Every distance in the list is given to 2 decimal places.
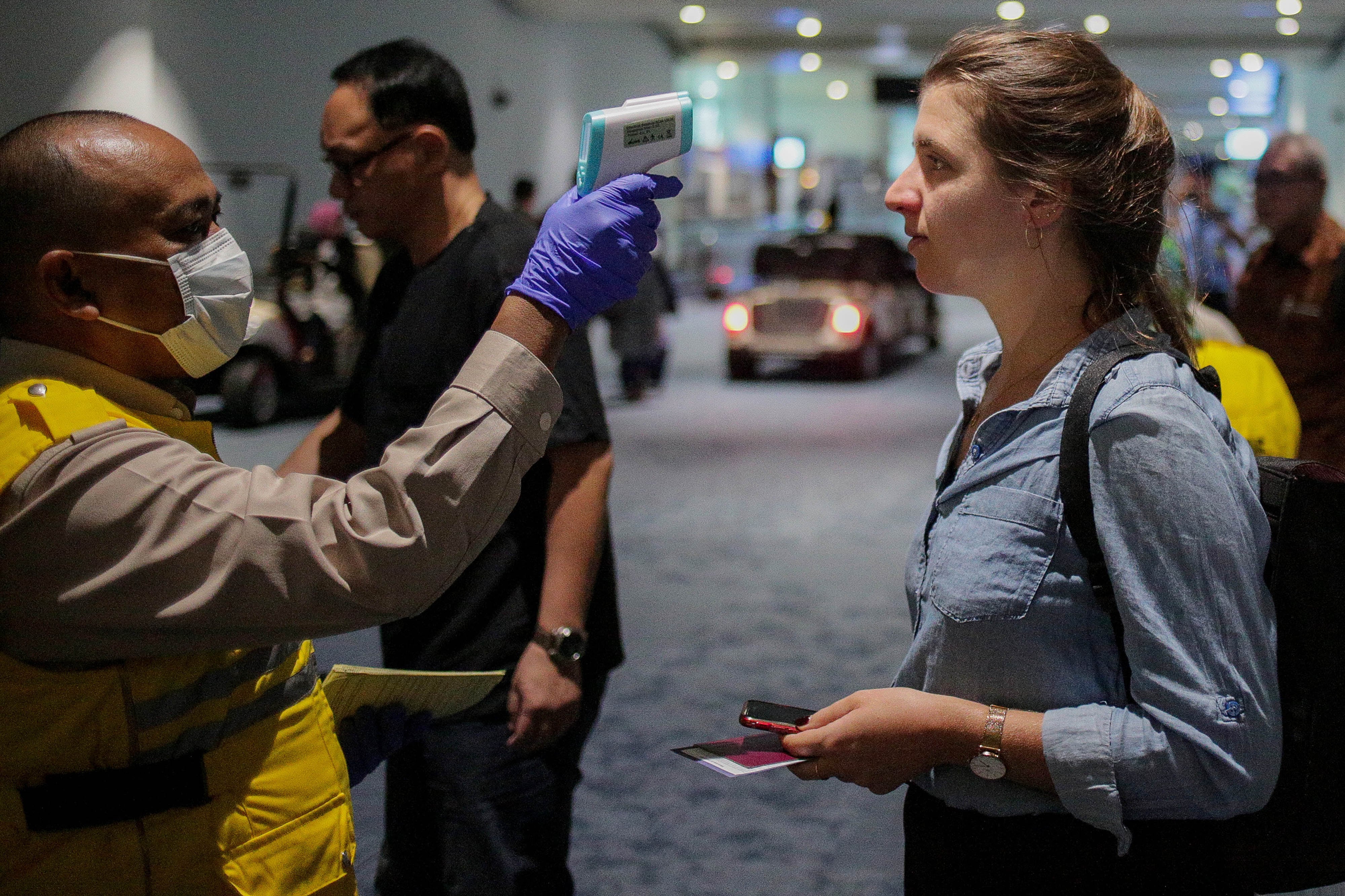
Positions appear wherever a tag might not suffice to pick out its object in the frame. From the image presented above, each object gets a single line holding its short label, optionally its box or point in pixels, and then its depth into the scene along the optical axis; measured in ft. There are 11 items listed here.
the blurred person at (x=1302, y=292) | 11.51
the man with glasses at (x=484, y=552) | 6.32
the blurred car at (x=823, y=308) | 39.11
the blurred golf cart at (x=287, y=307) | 27.66
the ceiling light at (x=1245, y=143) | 86.02
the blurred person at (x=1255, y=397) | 7.88
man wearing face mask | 3.52
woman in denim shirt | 3.80
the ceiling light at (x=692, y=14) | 50.80
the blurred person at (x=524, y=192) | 34.83
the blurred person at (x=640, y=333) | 34.30
